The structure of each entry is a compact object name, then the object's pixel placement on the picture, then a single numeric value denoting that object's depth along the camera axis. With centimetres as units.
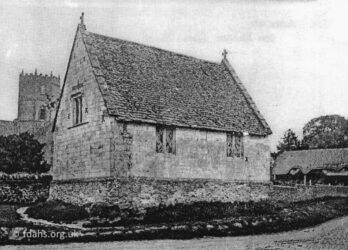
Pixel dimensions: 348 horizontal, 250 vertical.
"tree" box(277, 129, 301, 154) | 8717
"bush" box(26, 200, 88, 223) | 2192
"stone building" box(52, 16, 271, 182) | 2462
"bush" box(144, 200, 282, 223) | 2162
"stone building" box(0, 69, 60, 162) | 10638
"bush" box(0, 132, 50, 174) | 3822
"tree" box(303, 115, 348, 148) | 8350
